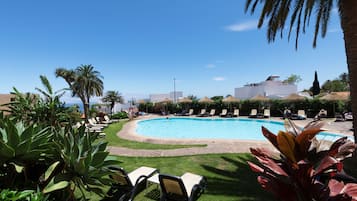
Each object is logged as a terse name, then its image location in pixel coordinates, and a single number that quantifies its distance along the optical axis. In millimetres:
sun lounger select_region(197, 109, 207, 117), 28248
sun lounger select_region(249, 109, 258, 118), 24856
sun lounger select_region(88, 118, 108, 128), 18425
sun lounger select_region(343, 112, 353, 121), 19291
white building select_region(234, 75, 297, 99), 43156
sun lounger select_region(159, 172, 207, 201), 4379
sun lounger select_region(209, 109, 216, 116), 28398
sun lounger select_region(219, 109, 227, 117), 26638
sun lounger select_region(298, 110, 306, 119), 21697
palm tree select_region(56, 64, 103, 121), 30312
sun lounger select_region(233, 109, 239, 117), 26111
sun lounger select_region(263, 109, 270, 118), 24109
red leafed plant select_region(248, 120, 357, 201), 1333
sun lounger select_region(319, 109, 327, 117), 22350
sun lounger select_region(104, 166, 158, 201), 4730
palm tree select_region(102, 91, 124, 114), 32156
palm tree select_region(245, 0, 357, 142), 5781
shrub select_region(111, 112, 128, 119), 25938
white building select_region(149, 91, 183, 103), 48319
